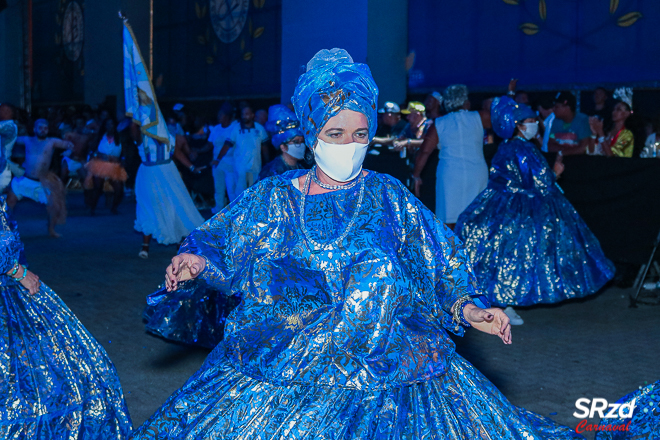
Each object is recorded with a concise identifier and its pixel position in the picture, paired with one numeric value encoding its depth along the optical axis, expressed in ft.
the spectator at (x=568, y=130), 29.48
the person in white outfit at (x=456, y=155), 23.03
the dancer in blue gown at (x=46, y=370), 10.55
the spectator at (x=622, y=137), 27.71
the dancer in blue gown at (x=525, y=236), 20.80
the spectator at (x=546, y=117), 30.68
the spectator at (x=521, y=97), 33.78
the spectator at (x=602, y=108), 33.09
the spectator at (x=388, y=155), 30.73
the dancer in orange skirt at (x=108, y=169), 43.93
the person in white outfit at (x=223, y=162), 39.32
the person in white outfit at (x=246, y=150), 37.78
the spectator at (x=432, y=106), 33.99
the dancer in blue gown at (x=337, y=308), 7.73
